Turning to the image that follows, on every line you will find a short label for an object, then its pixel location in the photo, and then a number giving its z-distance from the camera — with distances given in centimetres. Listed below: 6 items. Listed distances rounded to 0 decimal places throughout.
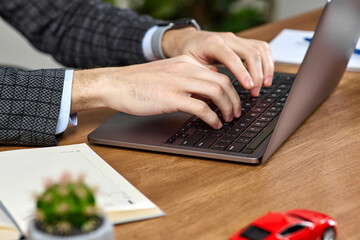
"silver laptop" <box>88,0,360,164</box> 106
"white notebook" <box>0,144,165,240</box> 92
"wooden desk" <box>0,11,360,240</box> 92
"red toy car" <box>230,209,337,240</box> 84
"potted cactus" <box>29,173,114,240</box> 70
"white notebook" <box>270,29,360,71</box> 151
